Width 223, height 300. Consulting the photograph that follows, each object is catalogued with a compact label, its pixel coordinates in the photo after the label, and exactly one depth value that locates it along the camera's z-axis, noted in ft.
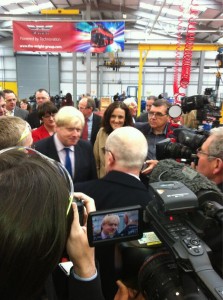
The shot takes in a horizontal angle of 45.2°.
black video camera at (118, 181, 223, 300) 1.73
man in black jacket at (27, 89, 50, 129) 12.24
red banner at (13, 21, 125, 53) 16.06
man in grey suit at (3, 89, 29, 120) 12.10
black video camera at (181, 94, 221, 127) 6.66
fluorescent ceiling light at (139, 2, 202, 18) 28.11
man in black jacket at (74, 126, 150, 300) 3.61
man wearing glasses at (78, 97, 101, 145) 11.30
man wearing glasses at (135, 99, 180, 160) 8.46
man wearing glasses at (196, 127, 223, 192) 4.16
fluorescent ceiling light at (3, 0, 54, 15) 29.63
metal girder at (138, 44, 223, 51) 21.59
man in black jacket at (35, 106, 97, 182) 6.52
